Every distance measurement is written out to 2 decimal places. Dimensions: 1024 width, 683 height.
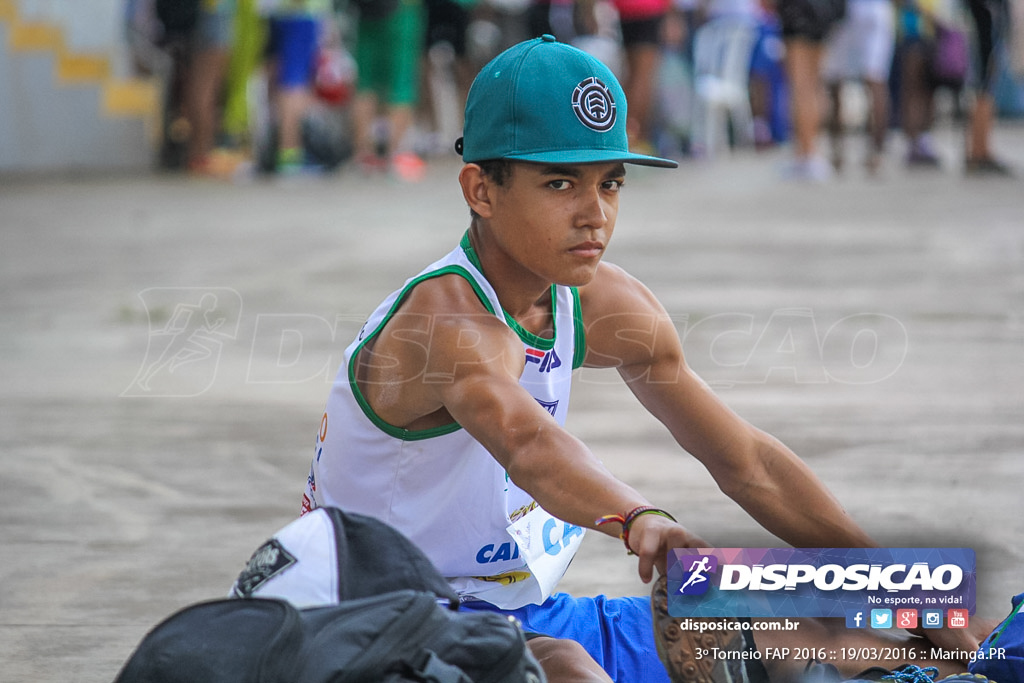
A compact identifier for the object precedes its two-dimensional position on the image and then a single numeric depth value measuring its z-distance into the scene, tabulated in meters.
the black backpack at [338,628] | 3.69
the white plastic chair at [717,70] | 27.80
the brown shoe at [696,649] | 4.09
